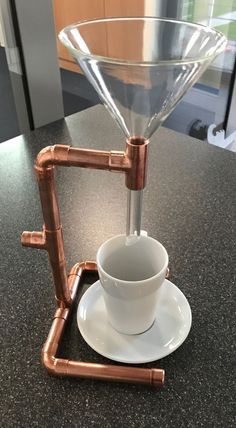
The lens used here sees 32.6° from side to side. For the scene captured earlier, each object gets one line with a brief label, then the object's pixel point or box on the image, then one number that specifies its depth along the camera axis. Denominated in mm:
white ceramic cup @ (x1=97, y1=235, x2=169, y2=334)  429
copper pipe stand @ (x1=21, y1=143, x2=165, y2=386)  410
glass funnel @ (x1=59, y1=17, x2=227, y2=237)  338
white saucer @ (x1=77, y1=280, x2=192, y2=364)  467
